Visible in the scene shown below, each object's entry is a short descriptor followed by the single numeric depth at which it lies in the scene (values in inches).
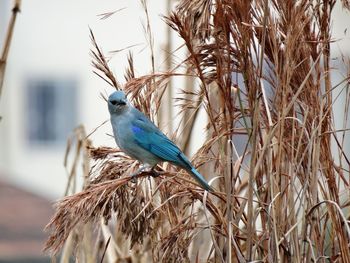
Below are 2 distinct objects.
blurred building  1282.0
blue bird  291.4
